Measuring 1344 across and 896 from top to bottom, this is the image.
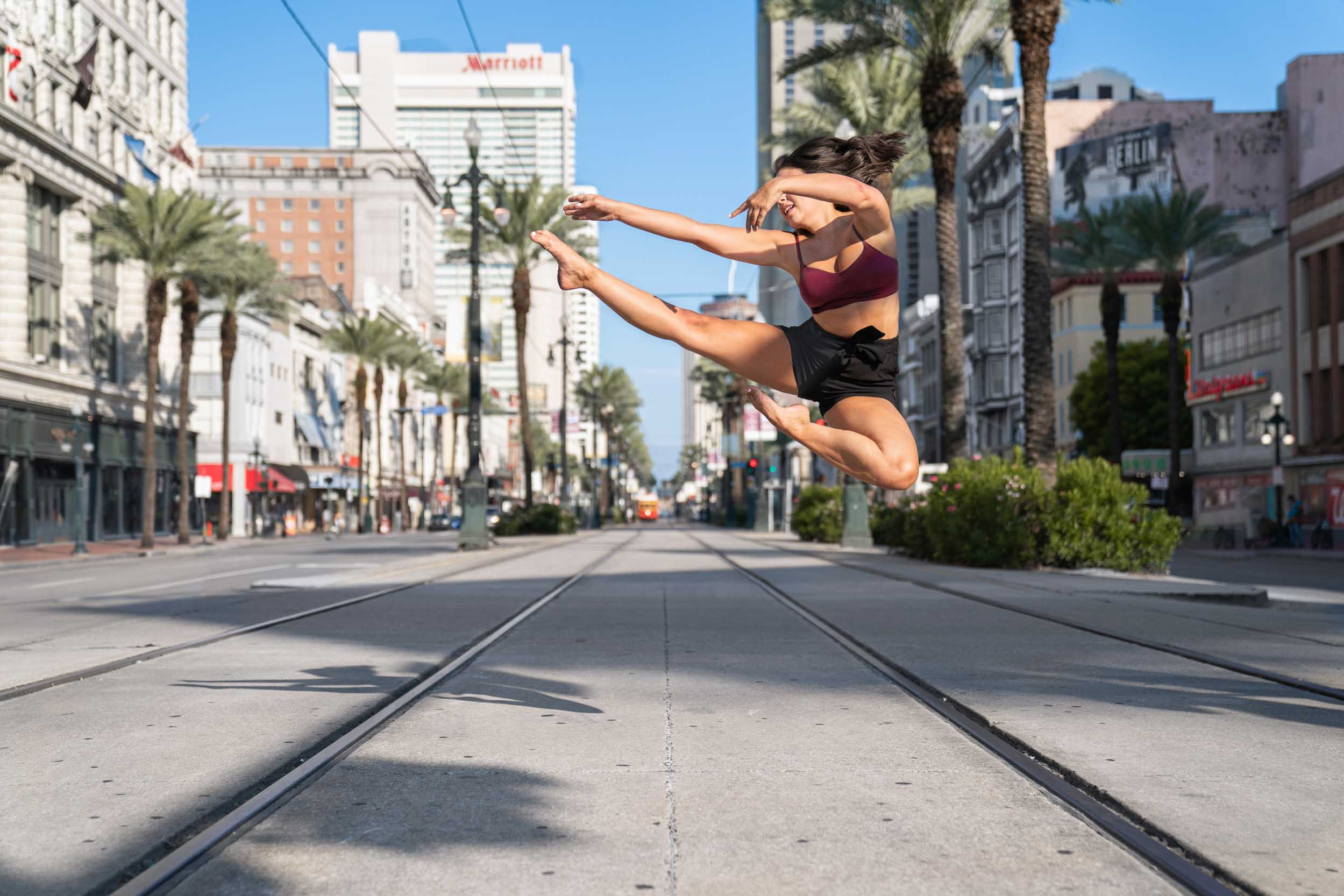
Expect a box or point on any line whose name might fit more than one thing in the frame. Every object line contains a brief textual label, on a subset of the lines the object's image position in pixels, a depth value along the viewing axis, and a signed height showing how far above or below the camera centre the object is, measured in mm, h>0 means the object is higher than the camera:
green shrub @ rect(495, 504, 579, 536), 54906 -1413
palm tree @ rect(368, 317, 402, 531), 87438 +8589
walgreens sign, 54844 +4003
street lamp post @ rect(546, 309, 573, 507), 68938 +4579
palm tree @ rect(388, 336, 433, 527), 90250 +8578
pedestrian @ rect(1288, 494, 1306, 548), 46531 -1525
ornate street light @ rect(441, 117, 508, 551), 36250 +1778
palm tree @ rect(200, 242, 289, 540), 57219 +8364
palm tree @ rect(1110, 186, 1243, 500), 54781 +10129
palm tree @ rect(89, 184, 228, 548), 48812 +8881
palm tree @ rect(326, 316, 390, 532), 86125 +9038
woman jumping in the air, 5875 +729
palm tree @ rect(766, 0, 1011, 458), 30578 +9819
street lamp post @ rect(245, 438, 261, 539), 74062 -24
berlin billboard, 77562 +18169
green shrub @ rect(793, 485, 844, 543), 45469 -1038
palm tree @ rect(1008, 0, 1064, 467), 26125 +5007
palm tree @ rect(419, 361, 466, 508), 104188 +8188
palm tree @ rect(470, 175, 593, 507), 52406 +9705
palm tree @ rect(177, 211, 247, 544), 49875 +7216
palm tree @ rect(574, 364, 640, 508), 112438 +7727
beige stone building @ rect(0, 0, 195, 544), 50031 +8536
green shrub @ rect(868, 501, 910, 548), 34156 -1059
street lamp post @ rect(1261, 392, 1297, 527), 44344 +1505
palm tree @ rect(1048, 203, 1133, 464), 56312 +9879
